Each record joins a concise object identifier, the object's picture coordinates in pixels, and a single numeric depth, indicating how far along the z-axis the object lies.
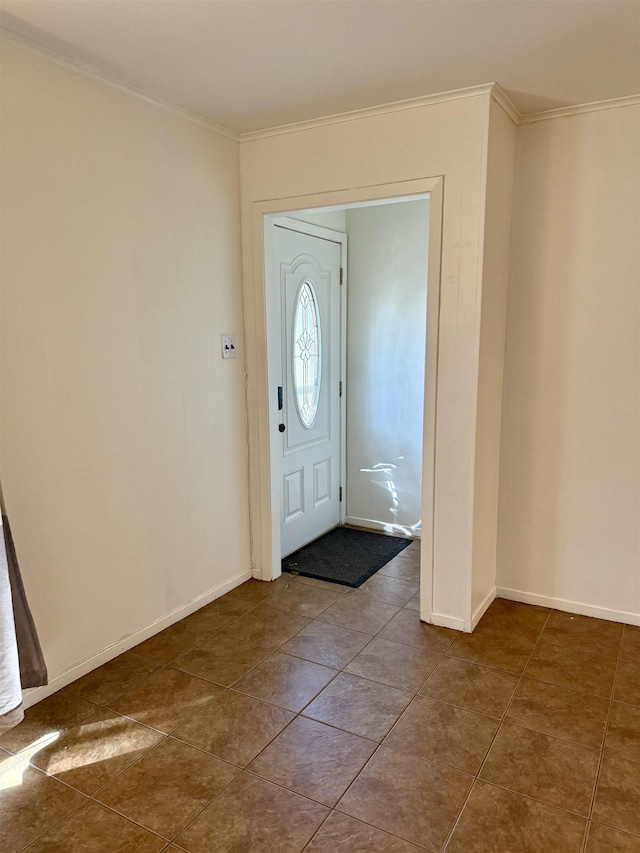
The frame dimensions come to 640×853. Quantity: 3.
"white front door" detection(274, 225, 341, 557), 3.66
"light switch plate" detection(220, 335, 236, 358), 3.10
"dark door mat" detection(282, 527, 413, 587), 3.55
